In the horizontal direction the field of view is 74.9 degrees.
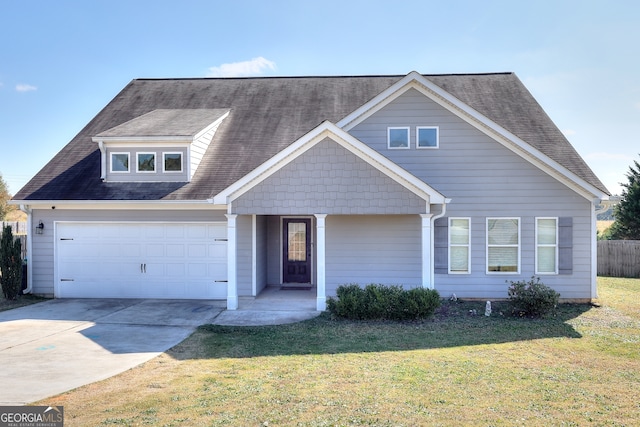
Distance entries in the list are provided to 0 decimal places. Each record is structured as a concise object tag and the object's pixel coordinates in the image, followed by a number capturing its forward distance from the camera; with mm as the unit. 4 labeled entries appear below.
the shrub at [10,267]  12883
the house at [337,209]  11102
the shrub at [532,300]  10367
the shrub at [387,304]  10148
